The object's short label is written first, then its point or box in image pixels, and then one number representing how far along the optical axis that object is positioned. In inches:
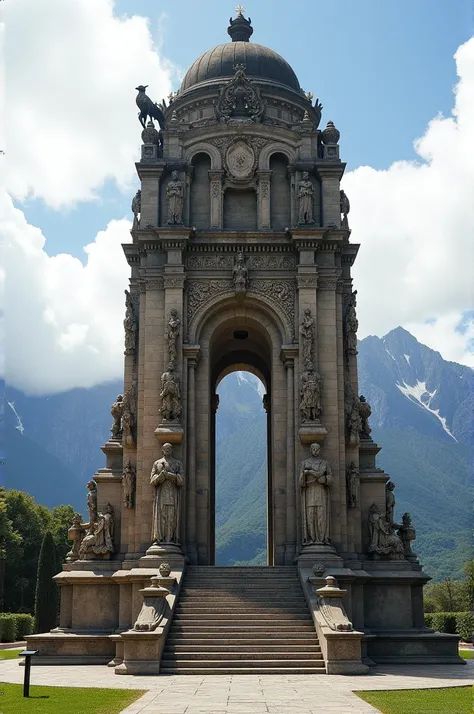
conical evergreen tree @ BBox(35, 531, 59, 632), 1829.5
